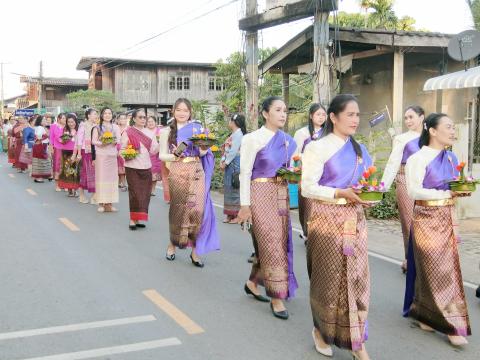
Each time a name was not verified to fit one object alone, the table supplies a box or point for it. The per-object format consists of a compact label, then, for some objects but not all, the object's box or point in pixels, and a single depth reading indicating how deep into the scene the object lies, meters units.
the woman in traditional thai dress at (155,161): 13.45
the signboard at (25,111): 47.66
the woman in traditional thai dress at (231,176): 9.92
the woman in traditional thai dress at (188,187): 6.90
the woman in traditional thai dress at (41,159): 17.36
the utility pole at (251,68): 15.83
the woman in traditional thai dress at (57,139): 14.73
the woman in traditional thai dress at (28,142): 18.69
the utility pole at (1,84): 62.71
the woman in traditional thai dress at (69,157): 13.73
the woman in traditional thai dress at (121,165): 14.05
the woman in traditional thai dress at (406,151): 6.17
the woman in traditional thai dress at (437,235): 4.52
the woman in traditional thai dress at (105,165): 11.33
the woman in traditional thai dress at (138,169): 9.31
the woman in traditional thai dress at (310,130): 6.96
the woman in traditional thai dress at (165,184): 12.35
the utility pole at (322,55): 13.86
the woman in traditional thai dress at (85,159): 12.19
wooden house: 42.41
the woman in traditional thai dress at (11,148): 22.30
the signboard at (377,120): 10.91
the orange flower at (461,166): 4.62
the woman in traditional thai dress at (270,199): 4.99
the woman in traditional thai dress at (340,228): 3.94
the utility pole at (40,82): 46.85
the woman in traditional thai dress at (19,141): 20.41
